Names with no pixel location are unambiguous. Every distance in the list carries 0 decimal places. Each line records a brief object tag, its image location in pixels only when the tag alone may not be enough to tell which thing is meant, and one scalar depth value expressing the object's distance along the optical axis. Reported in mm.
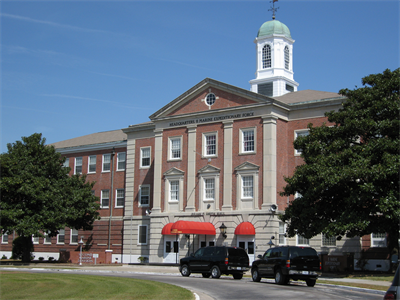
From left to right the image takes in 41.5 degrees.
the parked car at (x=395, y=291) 10000
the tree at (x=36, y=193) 41906
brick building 42250
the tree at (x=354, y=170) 29328
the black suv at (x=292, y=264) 24703
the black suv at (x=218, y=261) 29188
